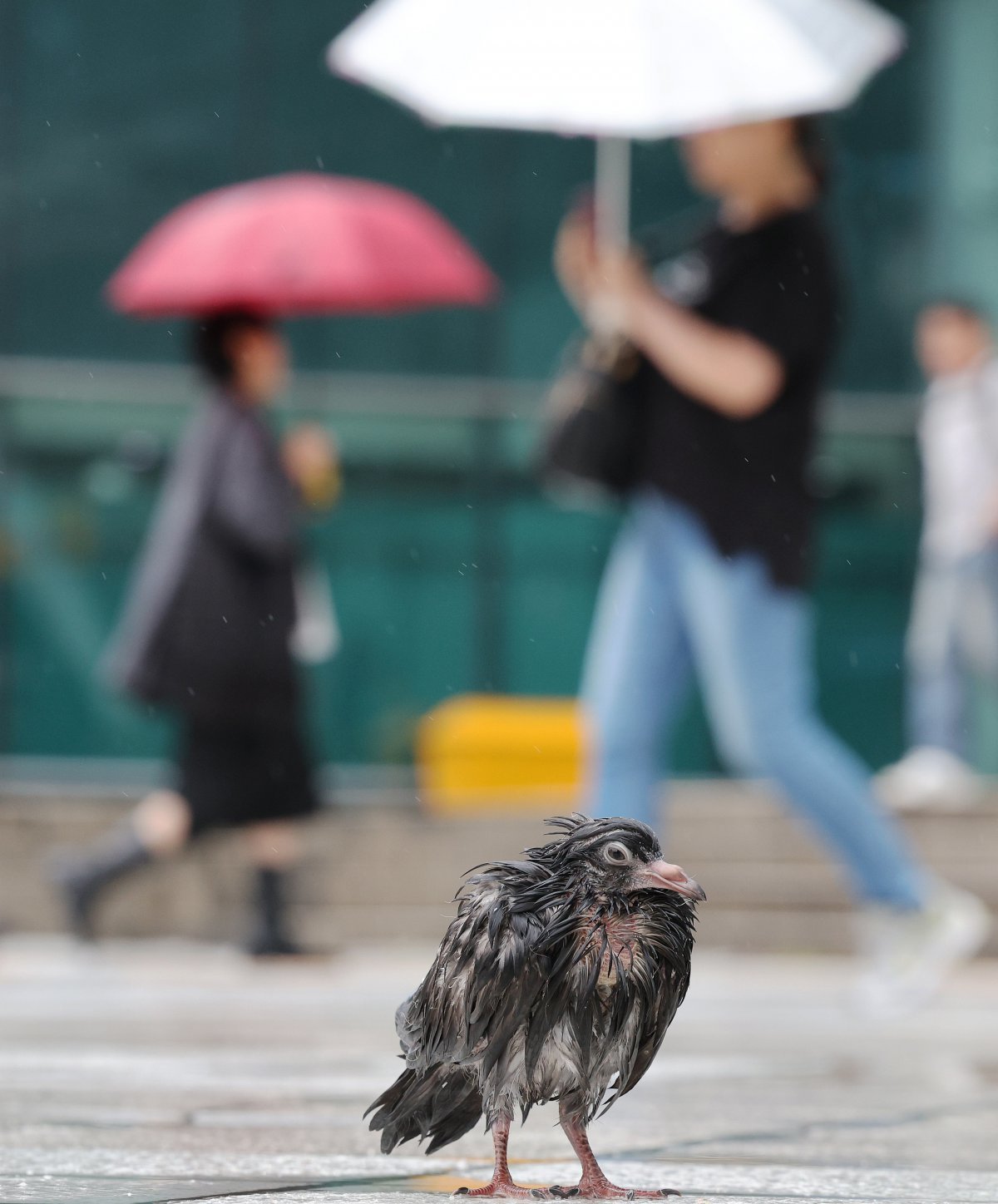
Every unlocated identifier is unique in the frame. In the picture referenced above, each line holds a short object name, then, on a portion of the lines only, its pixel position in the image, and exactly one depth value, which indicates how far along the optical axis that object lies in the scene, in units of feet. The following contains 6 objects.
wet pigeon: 16.55
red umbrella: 53.62
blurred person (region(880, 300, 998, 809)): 56.44
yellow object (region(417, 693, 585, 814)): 56.65
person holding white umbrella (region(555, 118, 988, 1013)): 37.91
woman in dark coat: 46.68
